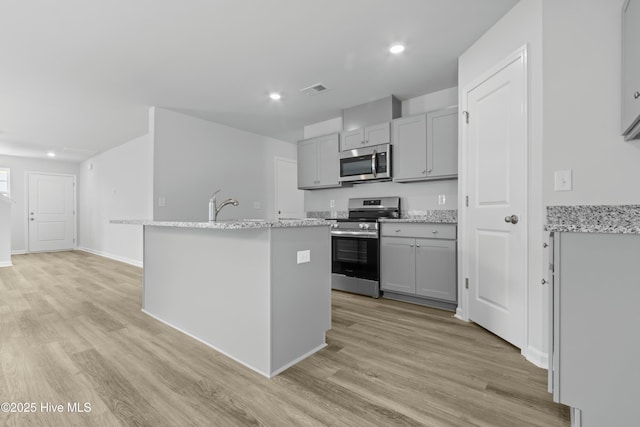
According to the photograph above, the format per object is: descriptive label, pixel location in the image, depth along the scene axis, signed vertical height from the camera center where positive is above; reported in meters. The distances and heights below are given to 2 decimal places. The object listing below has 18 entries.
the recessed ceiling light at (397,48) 2.69 +1.51
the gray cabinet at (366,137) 3.81 +1.02
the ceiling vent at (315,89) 3.55 +1.51
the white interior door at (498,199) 2.17 +0.11
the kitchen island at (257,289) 1.90 -0.55
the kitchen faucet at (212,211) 2.51 +0.01
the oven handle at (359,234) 3.67 -0.27
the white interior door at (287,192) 6.10 +0.43
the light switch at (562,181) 1.86 +0.20
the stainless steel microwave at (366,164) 3.78 +0.65
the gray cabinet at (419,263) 3.12 -0.56
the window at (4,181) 7.37 +0.77
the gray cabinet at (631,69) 1.48 +0.75
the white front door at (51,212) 7.73 +0.01
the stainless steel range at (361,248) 3.66 -0.46
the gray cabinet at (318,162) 4.35 +0.77
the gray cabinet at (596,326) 1.16 -0.47
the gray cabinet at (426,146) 3.29 +0.78
